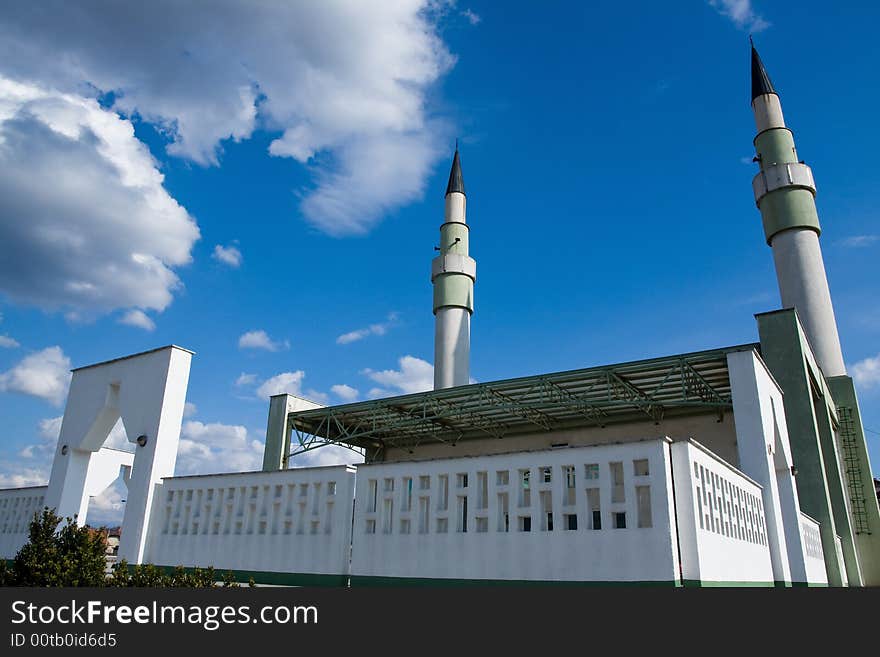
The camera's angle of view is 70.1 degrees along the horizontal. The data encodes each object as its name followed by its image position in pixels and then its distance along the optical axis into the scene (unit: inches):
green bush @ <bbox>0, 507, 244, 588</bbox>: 355.3
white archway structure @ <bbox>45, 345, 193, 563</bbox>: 687.1
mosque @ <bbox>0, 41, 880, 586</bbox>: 450.0
